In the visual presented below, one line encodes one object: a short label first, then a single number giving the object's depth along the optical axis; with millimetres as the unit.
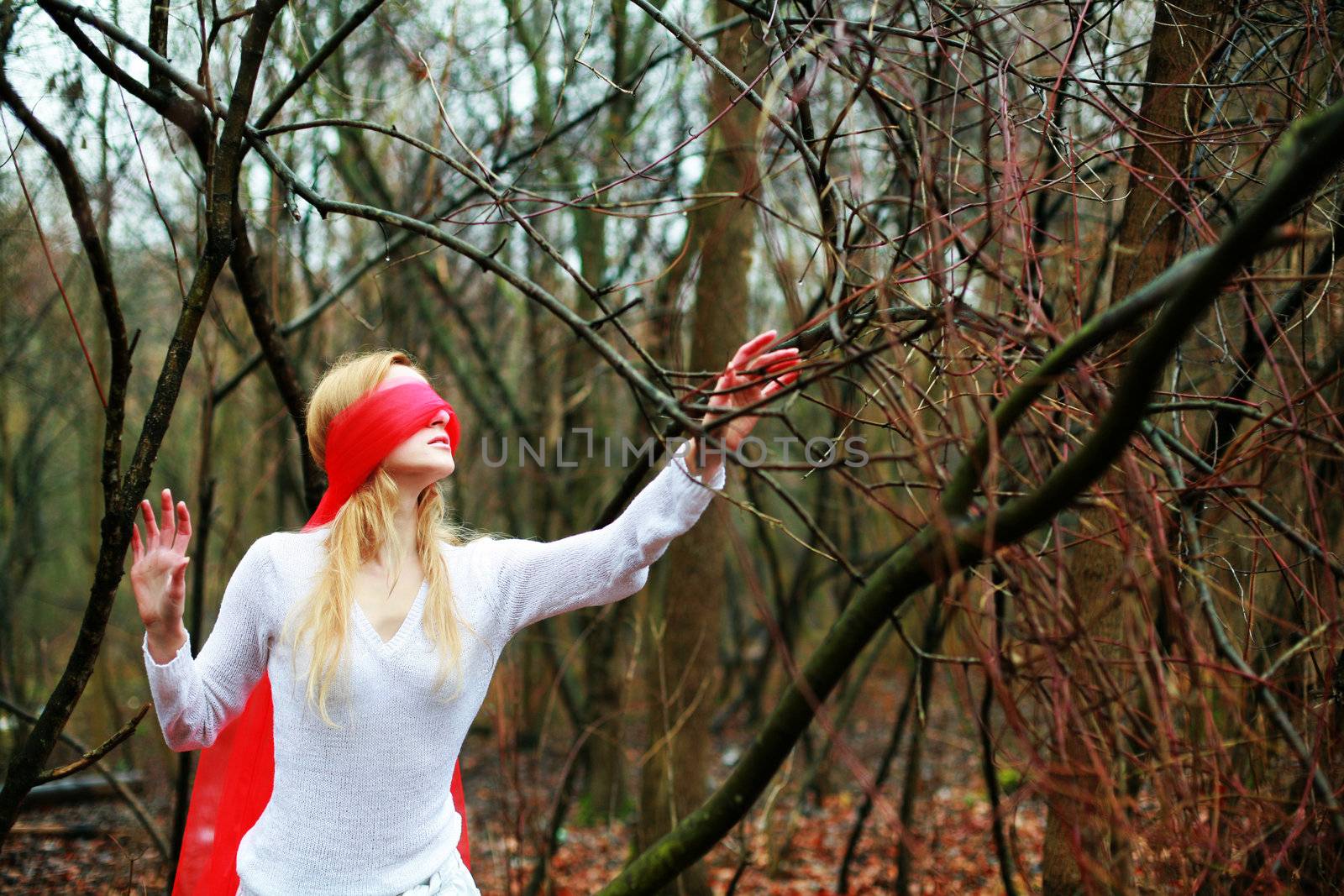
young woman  1959
